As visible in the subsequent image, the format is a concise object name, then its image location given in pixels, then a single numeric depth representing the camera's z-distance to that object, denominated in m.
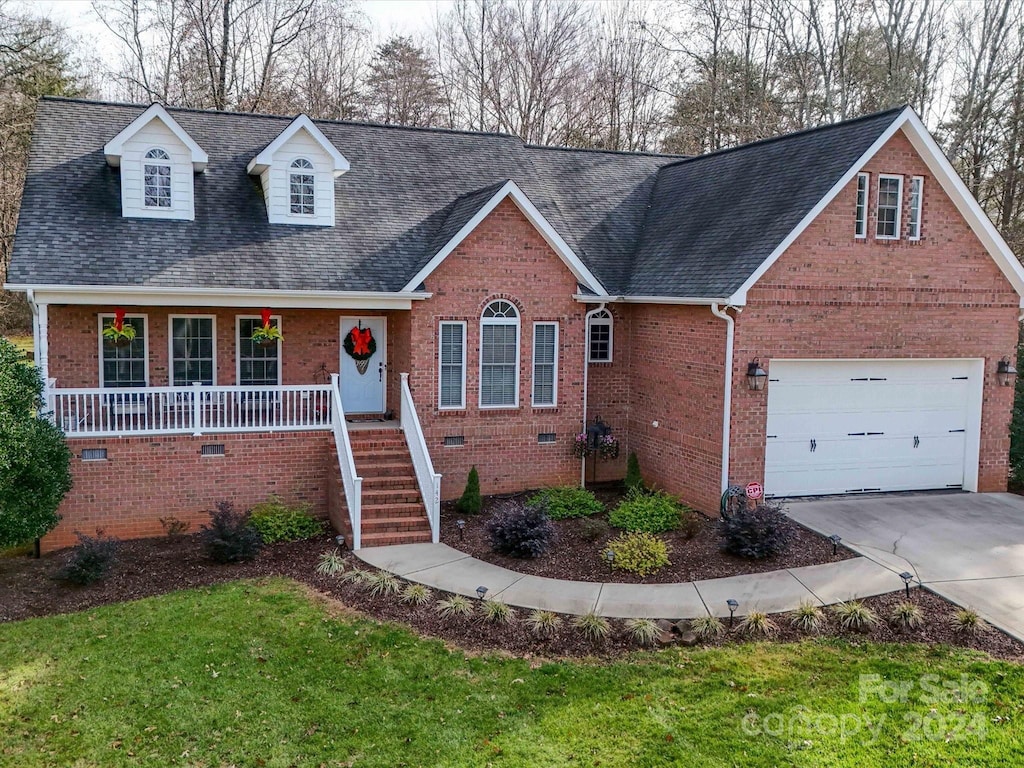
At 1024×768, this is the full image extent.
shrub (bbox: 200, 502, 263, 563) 11.99
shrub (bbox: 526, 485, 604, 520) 14.38
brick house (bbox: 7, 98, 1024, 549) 13.77
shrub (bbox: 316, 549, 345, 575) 11.48
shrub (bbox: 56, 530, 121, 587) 11.06
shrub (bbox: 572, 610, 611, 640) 9.35
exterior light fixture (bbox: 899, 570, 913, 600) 10.48
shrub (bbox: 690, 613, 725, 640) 9.38
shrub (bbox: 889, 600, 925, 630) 9.48
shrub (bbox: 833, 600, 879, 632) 9.47
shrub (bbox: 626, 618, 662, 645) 9.28
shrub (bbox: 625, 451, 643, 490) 15.73
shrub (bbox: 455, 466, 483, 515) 14.55
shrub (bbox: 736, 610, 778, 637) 9.41
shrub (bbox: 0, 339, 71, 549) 11.01
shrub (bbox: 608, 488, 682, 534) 13.35
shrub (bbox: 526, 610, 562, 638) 9.44
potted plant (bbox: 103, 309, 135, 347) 14.29
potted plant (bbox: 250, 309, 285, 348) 15.14
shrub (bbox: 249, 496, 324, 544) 13.27
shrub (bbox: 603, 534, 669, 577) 11.44
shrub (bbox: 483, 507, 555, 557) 12.00
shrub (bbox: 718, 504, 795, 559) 11.75
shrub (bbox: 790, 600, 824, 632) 9.51
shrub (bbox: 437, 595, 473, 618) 9.91
